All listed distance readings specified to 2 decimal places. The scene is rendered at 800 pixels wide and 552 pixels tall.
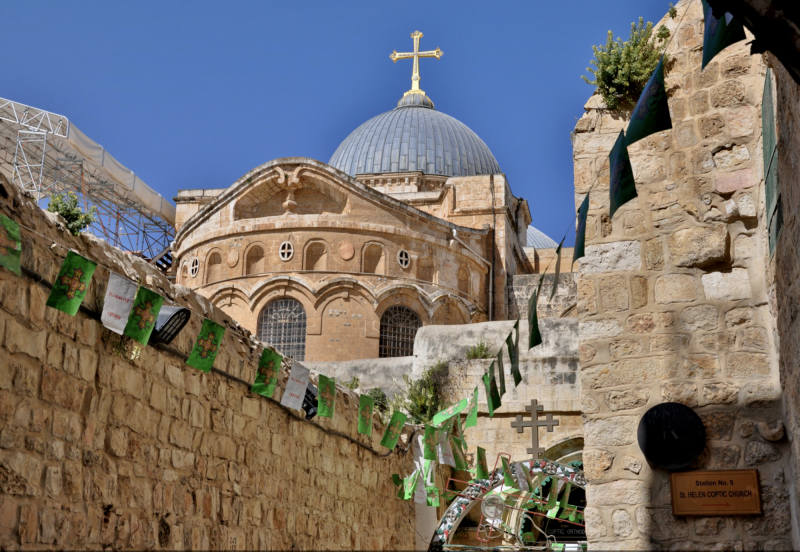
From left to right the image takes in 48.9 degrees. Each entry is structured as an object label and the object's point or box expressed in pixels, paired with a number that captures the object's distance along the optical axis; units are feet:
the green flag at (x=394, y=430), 32.99
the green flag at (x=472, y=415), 34.60
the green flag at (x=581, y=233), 18.86
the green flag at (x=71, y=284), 15.81
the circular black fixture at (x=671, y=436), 17.76
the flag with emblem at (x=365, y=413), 30.12
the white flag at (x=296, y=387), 25.03
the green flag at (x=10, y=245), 14.46
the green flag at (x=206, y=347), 20.24
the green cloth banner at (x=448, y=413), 36.29
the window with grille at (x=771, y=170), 15.61
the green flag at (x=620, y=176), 16.55
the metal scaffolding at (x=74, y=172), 92.27
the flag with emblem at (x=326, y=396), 26.73
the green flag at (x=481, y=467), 37.83
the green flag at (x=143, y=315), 17.63
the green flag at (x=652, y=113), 15.61
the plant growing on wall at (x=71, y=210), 38.17
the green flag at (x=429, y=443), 35.78
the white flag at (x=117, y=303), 17.30
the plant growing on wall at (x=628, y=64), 21.27
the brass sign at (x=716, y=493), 17.13
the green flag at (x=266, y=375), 23.52
